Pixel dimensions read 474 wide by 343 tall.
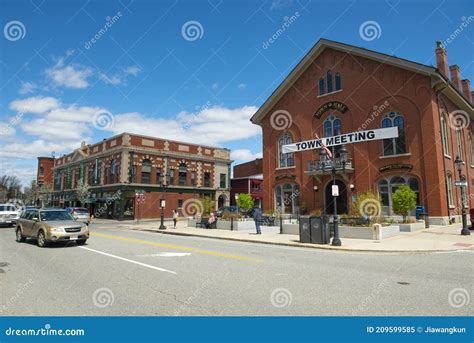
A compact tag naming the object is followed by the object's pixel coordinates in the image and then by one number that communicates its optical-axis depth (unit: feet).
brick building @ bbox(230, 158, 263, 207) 179.69
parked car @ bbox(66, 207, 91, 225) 103.24
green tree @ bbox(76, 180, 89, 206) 160.04
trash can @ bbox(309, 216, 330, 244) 50.20
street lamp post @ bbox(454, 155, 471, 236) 56.05
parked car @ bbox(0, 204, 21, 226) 85.76
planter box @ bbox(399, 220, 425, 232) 64.69
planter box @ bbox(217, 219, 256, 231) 78.18
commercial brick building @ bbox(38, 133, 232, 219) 139.64
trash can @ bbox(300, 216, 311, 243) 51.85
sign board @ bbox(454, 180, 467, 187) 59.52
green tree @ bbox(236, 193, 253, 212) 90.99
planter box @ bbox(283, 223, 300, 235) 65.98
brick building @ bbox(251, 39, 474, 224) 78.18
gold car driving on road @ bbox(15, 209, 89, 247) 43.68
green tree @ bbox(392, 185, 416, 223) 64.85
